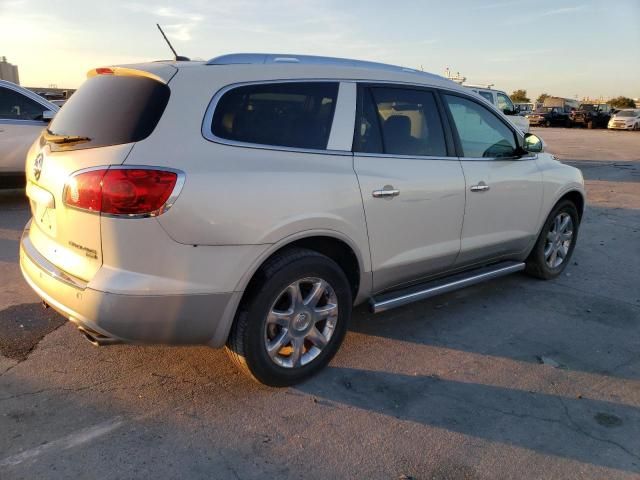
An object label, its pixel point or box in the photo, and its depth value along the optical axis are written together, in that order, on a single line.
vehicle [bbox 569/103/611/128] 40.59
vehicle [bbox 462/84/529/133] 15.14
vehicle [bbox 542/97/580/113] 41.85
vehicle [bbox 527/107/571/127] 40.81
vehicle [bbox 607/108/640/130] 38.28
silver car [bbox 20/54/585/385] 2.59
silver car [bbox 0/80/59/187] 7.58
